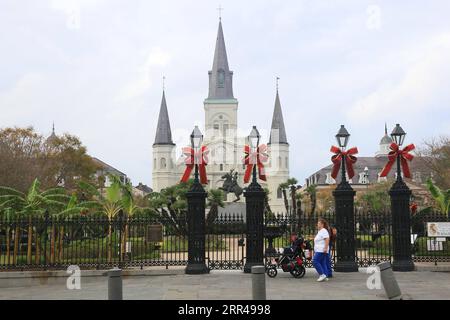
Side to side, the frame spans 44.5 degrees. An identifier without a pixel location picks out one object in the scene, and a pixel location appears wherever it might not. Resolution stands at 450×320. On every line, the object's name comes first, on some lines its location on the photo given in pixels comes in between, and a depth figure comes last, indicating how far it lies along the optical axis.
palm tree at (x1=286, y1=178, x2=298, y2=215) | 51.62
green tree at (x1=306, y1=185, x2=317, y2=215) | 49.53
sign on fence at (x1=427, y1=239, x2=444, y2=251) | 18.38
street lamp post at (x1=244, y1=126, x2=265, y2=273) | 16.98
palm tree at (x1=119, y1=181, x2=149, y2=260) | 22.92
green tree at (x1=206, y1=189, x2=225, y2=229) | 36.09
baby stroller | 15.50
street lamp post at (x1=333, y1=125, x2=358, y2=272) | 17.25
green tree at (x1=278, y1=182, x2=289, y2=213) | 52.34
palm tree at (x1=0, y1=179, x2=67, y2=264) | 21.14
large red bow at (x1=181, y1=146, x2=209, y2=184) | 18.19
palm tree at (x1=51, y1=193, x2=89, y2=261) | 17.58
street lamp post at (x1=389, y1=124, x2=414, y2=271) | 17.22
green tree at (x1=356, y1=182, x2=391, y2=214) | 46.41
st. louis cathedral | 111.75
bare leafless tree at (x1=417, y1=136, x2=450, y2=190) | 51.19
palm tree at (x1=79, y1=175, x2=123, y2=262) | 21.81
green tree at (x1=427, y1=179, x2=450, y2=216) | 24.91
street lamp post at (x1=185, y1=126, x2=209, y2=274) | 17.02
